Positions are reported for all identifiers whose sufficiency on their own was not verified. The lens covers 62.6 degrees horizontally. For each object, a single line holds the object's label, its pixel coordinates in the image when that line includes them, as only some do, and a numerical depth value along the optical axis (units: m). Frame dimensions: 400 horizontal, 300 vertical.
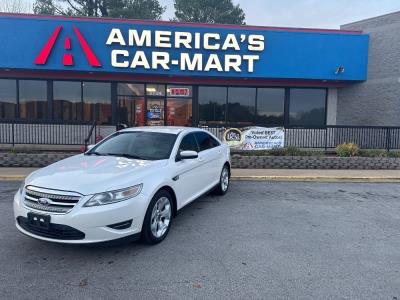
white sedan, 3.80
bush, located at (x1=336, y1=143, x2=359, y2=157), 11.30
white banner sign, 11.41
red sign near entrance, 15.98
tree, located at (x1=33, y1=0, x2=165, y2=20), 29.09
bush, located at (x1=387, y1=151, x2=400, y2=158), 11.48
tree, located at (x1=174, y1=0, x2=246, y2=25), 32.84
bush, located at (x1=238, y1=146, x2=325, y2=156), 11.35
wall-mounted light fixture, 15.00
